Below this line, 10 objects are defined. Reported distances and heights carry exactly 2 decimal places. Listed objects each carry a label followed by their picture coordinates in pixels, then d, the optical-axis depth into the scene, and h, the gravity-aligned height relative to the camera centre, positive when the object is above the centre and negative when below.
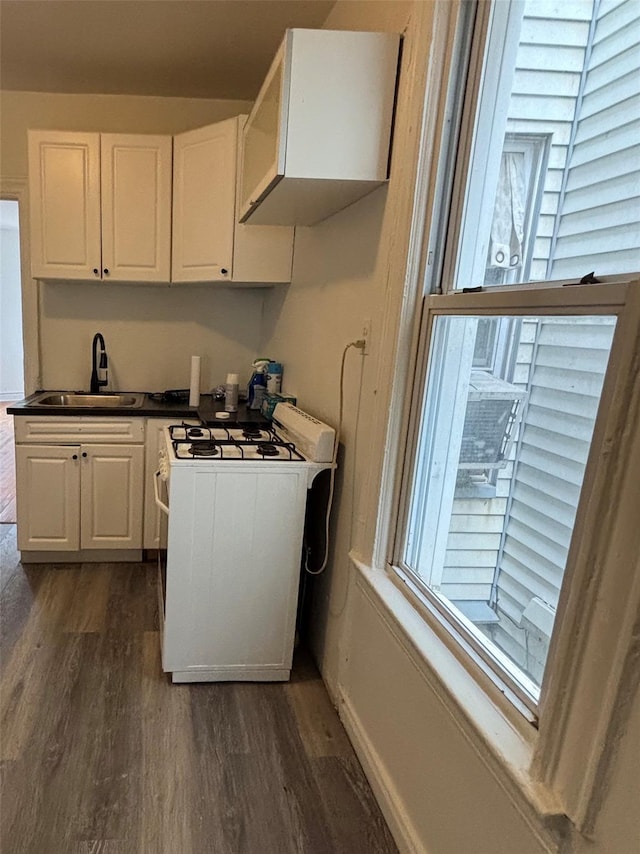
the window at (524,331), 1.05 +0.02
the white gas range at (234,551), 2.02 -0.86
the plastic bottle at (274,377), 2.99 -0.32
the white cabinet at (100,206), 2.98 +0.50
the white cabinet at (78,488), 2.92 -0.98
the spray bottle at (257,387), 3.13 -0.40
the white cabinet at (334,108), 1.65 +0.62
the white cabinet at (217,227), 2.88 +0.43
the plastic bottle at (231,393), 3.10 -0.44
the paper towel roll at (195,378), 3.25 -0.39
